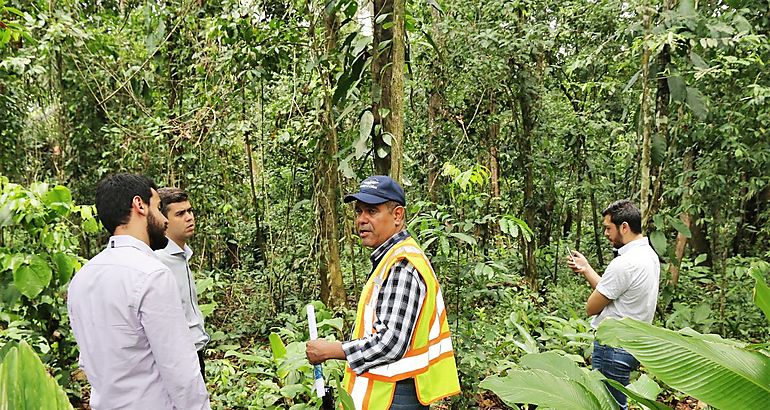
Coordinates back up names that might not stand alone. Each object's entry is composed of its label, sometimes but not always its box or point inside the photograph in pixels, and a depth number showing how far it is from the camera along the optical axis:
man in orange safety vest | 1.91
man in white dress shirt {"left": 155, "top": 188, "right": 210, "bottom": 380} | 2.73
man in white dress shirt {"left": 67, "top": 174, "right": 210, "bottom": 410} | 1.76
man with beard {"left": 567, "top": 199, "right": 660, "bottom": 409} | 3.01
